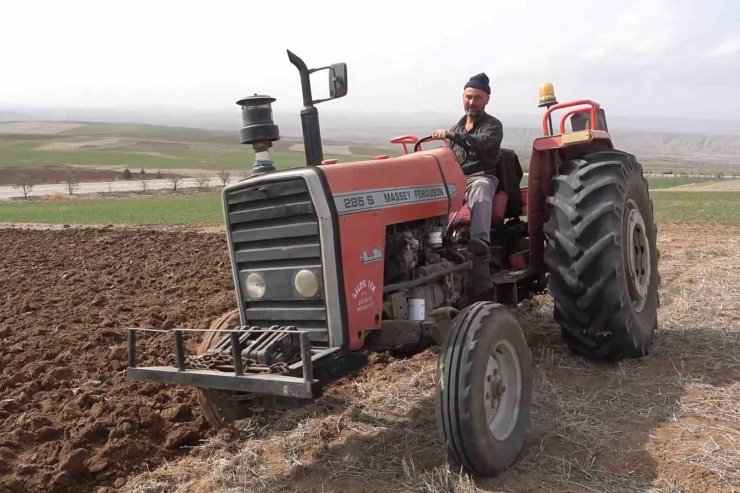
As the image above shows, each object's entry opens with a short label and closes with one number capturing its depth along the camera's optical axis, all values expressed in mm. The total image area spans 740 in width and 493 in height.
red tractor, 3350
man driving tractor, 4672
